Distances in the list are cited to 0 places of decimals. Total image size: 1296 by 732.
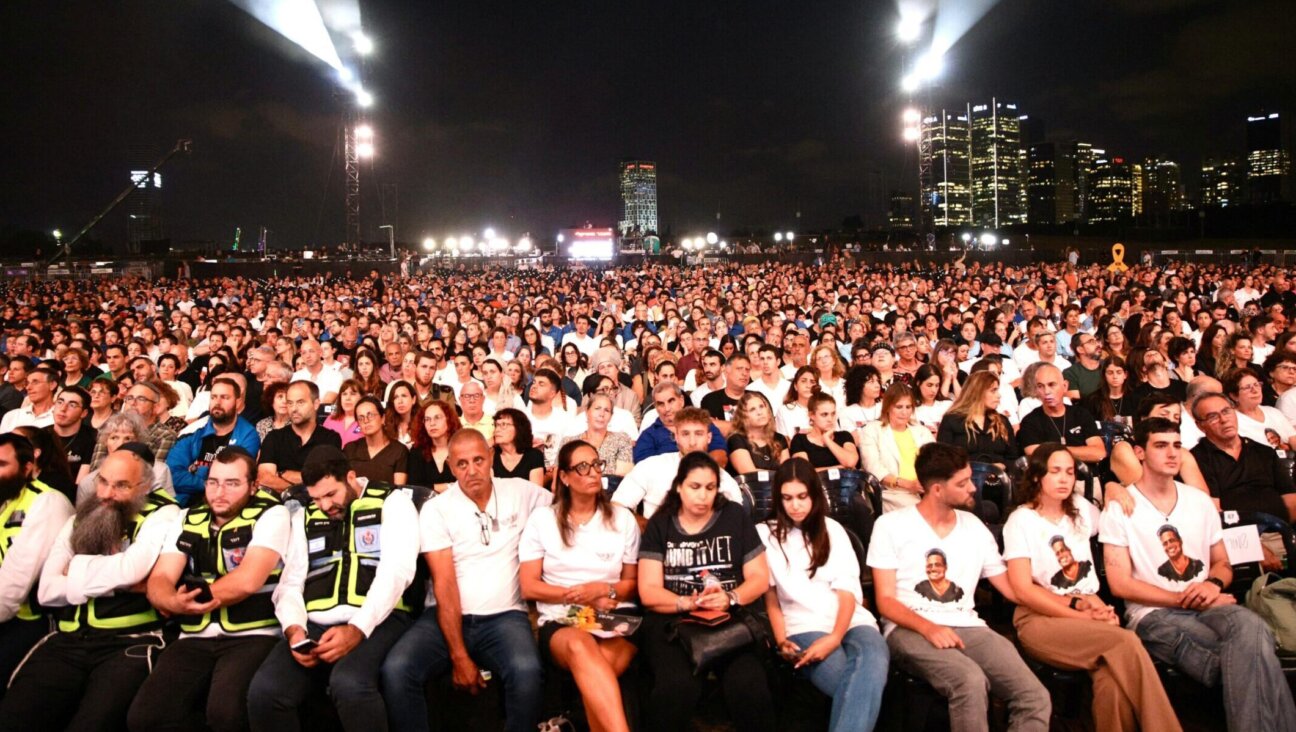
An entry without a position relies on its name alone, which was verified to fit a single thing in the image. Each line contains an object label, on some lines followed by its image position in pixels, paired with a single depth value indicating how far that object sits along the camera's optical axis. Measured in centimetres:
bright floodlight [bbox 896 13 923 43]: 3469
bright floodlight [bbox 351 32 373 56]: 3684
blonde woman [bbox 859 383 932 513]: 532
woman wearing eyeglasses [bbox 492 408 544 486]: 521
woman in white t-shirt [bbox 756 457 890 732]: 371
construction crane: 3528
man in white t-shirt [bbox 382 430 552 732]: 375
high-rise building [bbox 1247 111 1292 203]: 8506
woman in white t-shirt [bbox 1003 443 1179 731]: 353
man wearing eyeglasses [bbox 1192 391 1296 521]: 473
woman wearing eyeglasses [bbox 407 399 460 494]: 538
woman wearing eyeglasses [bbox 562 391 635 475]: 557
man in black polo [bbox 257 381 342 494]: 571
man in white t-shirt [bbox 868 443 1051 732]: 366
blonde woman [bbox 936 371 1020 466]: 562
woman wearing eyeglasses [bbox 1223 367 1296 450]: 541
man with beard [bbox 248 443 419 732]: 361
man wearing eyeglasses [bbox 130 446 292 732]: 370
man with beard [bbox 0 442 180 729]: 367
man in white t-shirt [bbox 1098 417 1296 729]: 356
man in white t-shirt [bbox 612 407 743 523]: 477
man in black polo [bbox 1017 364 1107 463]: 579
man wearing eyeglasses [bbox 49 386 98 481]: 602
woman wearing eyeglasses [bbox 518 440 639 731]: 393
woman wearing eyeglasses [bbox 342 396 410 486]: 548
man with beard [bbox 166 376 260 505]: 568
